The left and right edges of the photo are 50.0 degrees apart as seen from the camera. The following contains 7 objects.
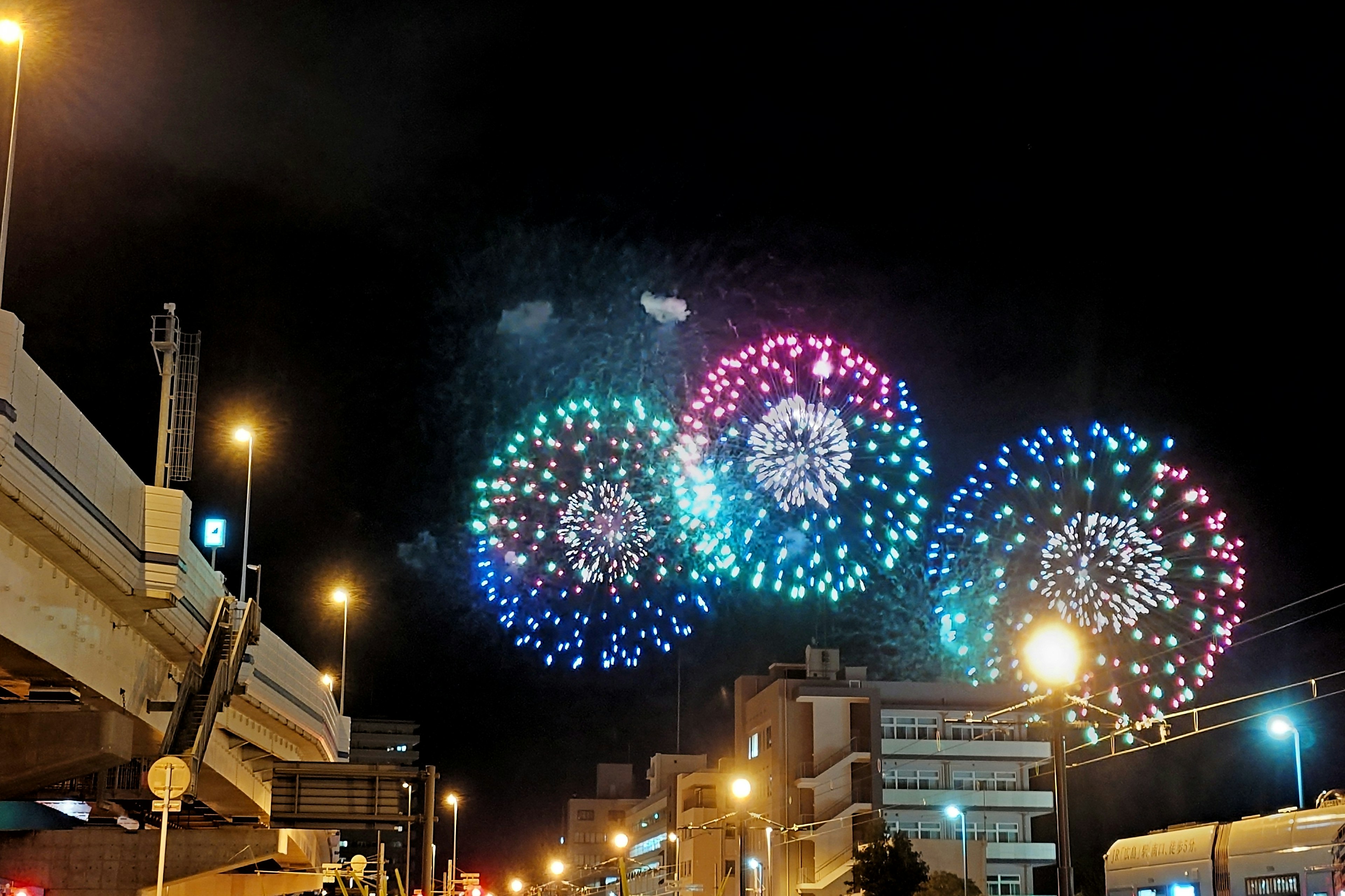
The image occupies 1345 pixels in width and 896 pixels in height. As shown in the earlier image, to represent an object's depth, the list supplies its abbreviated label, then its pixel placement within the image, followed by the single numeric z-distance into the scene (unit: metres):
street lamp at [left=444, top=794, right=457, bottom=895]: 83.81
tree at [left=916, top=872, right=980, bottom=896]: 72.44
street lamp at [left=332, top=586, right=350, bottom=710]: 74.00
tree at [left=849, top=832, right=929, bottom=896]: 72.94
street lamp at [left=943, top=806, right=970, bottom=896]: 91.50
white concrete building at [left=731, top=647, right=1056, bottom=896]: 90.12
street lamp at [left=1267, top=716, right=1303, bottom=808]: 43.31
